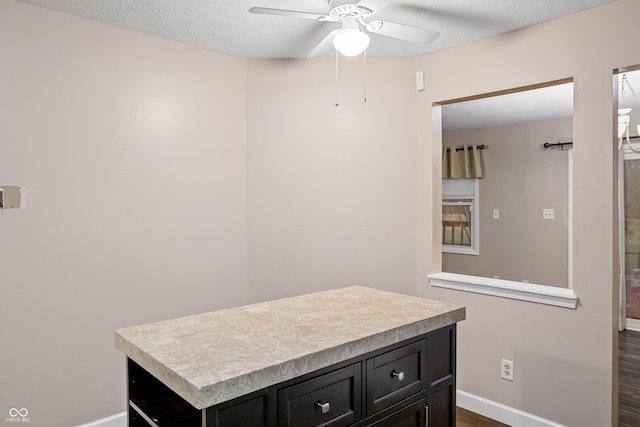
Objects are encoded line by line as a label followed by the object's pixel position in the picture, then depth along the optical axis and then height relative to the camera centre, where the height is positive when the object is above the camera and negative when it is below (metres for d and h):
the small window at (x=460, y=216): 5.14 -0.07
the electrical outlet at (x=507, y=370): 2.49 -0.95
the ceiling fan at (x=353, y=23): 1.74 +0.82
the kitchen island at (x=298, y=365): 1.07 -0.44
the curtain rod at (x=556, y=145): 4.43 +0.69
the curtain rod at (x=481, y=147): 4.97 +0.75
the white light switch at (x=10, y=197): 2.03 +0.07
